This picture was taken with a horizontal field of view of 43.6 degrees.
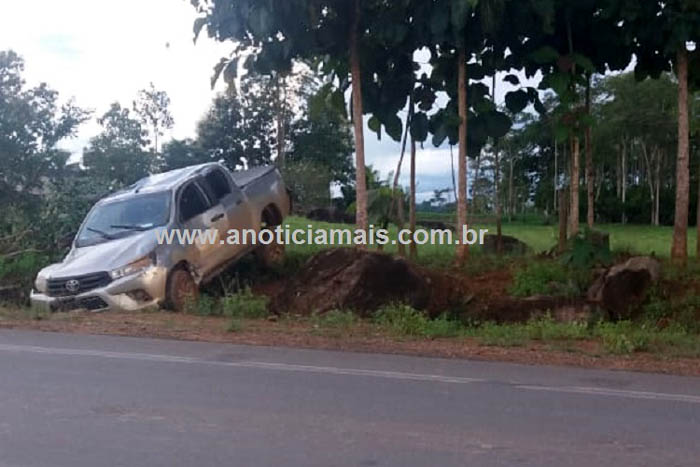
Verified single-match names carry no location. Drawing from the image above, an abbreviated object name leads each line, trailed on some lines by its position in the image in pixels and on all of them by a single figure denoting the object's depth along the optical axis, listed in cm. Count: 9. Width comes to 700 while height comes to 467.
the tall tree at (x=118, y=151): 2328
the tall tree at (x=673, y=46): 1362
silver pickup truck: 1321
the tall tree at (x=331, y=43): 1477
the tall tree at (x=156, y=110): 3350
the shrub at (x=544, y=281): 1432
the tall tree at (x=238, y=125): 3431
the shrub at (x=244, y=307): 1335
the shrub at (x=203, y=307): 1336
